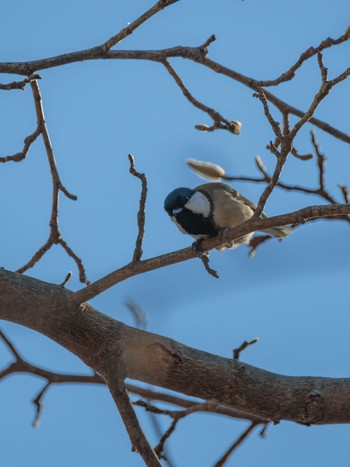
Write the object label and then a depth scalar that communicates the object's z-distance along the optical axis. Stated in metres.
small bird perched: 7.64
